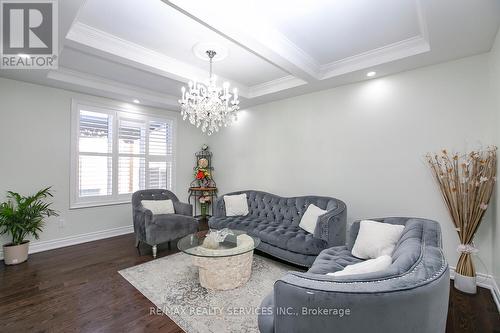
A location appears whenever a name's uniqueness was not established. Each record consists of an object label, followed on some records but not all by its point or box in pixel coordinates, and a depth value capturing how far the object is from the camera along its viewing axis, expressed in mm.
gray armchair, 3555
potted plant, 3219
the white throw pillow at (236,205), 4312
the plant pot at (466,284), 2510
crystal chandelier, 2812
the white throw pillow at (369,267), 1442
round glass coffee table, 2537
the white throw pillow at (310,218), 3293
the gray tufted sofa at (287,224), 2939
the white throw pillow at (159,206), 4109
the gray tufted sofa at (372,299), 1040
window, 4234
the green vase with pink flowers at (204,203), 5664
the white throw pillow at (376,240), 2251
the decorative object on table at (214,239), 2742
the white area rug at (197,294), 2074
